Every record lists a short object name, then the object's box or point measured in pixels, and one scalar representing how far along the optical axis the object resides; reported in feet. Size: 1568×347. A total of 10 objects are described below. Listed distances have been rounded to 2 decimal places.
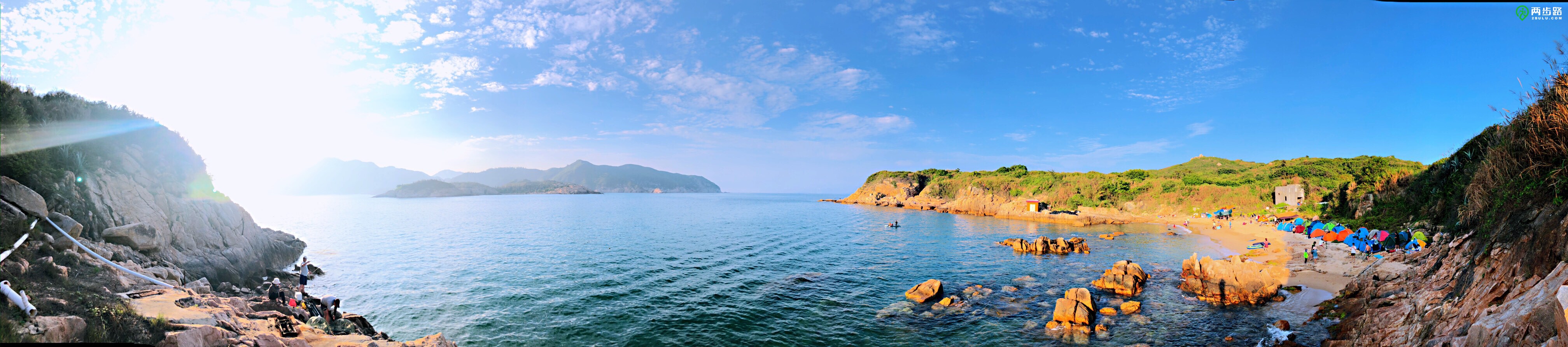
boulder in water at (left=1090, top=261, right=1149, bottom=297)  74.79
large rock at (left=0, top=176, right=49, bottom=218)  45.55
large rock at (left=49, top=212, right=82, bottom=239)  47.65
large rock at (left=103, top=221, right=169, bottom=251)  56.65
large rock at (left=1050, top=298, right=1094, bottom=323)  57.98
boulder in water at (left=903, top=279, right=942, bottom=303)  73.20
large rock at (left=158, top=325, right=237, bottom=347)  28.12
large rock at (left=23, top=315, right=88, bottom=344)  24.99
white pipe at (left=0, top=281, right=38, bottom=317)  26.25
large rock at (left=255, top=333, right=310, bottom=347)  34.22
